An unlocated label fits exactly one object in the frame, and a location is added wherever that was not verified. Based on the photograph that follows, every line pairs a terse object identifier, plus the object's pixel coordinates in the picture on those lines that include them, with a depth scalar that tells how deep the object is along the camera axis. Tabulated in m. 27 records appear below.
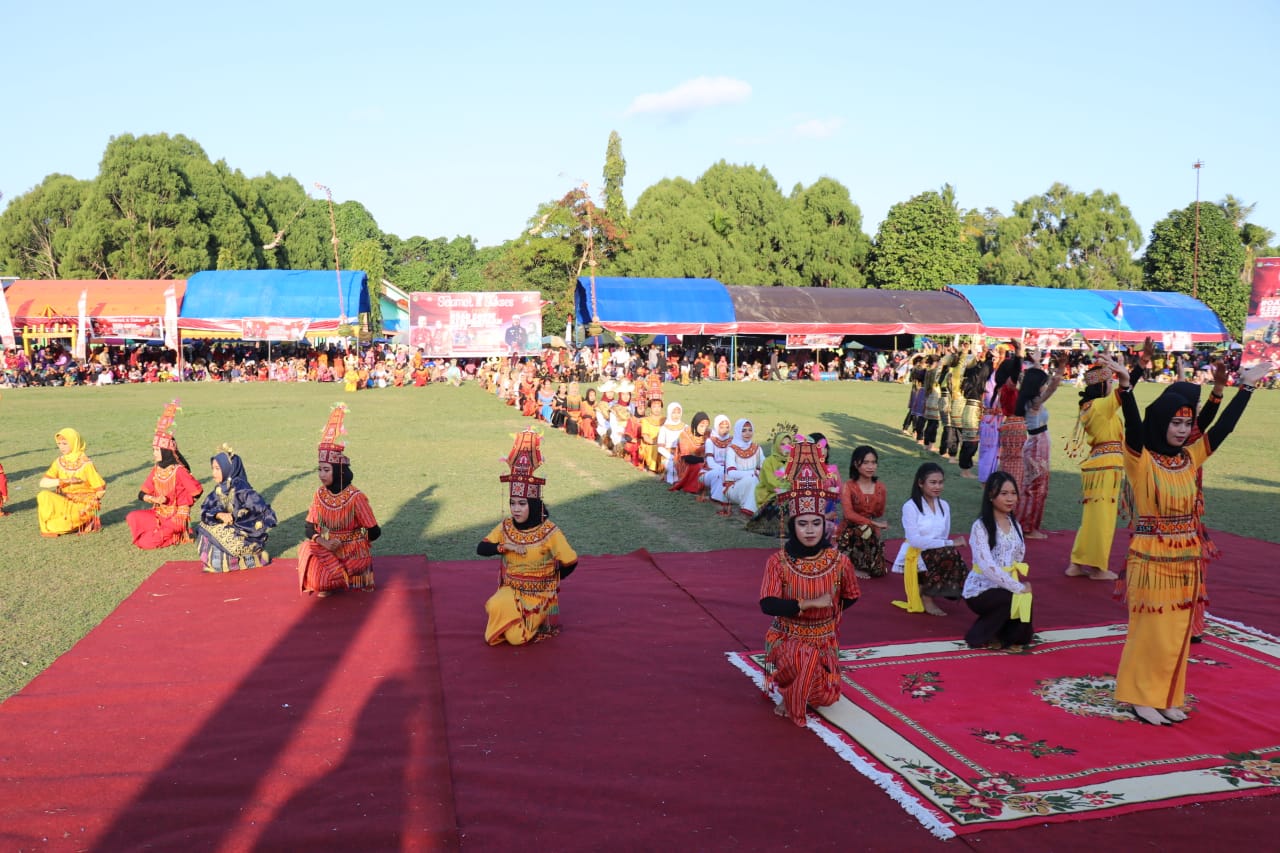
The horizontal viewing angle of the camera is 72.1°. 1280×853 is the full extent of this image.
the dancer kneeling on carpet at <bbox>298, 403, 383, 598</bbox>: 6.57
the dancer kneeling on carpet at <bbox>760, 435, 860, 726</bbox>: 4.46
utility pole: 43.44
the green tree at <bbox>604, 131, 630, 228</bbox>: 49.41
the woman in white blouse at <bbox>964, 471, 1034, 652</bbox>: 5.49
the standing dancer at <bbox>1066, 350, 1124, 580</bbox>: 7.24
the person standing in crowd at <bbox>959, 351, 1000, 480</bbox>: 12.94
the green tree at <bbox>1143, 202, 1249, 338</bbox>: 45.97
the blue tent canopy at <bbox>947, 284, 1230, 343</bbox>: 37.38
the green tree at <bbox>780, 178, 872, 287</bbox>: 49.84
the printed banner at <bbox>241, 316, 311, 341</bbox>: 34.78
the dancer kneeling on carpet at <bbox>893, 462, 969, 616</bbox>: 6.34
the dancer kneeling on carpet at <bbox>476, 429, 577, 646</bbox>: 5.64
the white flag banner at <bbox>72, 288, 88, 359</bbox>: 32.94
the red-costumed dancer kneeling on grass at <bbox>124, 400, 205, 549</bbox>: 8.27
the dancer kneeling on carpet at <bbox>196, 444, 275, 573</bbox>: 7.30
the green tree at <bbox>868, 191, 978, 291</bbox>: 47.00
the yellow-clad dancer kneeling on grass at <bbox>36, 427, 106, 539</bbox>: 8.62
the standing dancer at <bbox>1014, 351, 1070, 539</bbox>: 8.41
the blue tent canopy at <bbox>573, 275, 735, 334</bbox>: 33.88
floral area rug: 3.72
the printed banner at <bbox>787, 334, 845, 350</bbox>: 36.41
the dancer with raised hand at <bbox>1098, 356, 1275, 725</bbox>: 4.42
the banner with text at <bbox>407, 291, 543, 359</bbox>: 36.38
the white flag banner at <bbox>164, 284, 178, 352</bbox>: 33.31
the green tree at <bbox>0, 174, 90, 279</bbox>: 45.75
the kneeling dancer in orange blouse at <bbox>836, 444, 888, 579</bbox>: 7.28
